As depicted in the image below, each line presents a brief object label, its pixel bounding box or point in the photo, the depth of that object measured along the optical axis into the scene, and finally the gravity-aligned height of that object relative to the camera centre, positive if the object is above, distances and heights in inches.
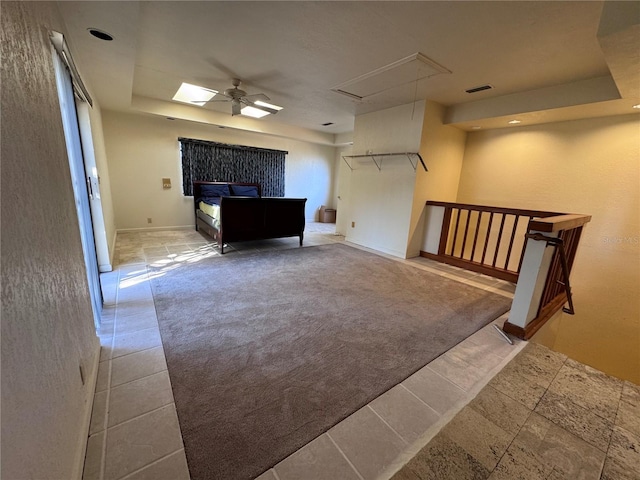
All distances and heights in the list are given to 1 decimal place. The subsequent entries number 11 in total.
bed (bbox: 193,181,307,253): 156.8 -23.1
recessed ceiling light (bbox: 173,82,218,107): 153.2 +53.3
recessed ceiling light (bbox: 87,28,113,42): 83.1 +45.1
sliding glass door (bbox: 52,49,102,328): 71.8 -0.8
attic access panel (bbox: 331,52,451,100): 105.8 +51.6
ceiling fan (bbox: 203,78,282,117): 136.5 +45.3
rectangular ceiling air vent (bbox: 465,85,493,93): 126.6 +51.9
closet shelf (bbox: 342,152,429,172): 155.8 +21.0
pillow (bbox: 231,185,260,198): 229.5 -7.5
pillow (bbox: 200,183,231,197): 219.6 -8.7
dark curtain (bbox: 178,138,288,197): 216.1 +14.6
